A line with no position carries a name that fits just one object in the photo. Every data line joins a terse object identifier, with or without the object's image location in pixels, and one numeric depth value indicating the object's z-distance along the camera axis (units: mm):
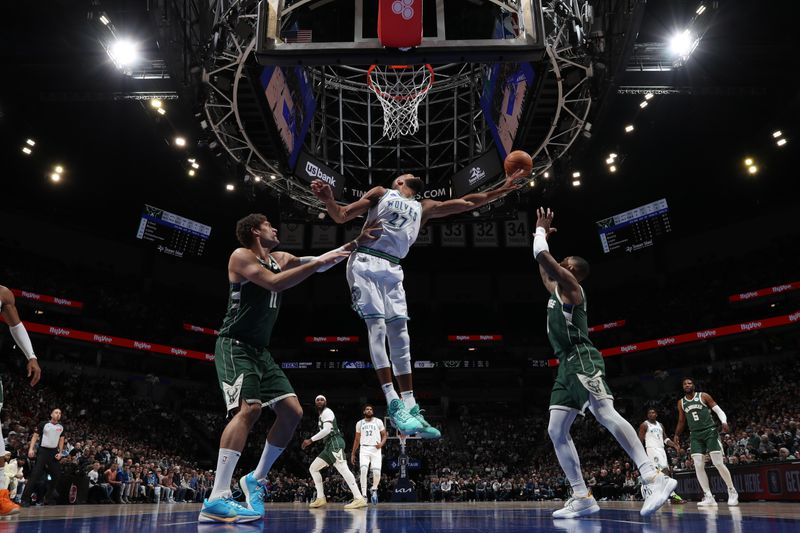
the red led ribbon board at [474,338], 36750
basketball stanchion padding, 7234
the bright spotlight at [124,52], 15383
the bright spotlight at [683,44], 15281
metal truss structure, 14555
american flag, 7884
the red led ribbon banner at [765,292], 28725
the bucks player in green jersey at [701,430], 10609
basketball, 5914
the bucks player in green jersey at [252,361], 4695
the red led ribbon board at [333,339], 36500
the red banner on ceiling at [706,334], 28219
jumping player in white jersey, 5340
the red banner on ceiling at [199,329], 34256
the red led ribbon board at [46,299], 27750
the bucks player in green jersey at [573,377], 5691
